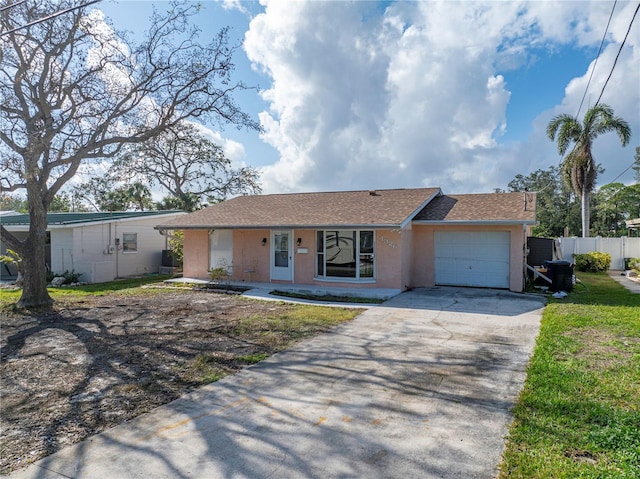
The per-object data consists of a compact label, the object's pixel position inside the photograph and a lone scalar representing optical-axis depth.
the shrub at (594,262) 19.91
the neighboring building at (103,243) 17.55
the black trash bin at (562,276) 12.92
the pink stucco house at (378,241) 13.13
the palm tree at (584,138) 22.56
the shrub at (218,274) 14.95
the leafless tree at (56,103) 10.52
